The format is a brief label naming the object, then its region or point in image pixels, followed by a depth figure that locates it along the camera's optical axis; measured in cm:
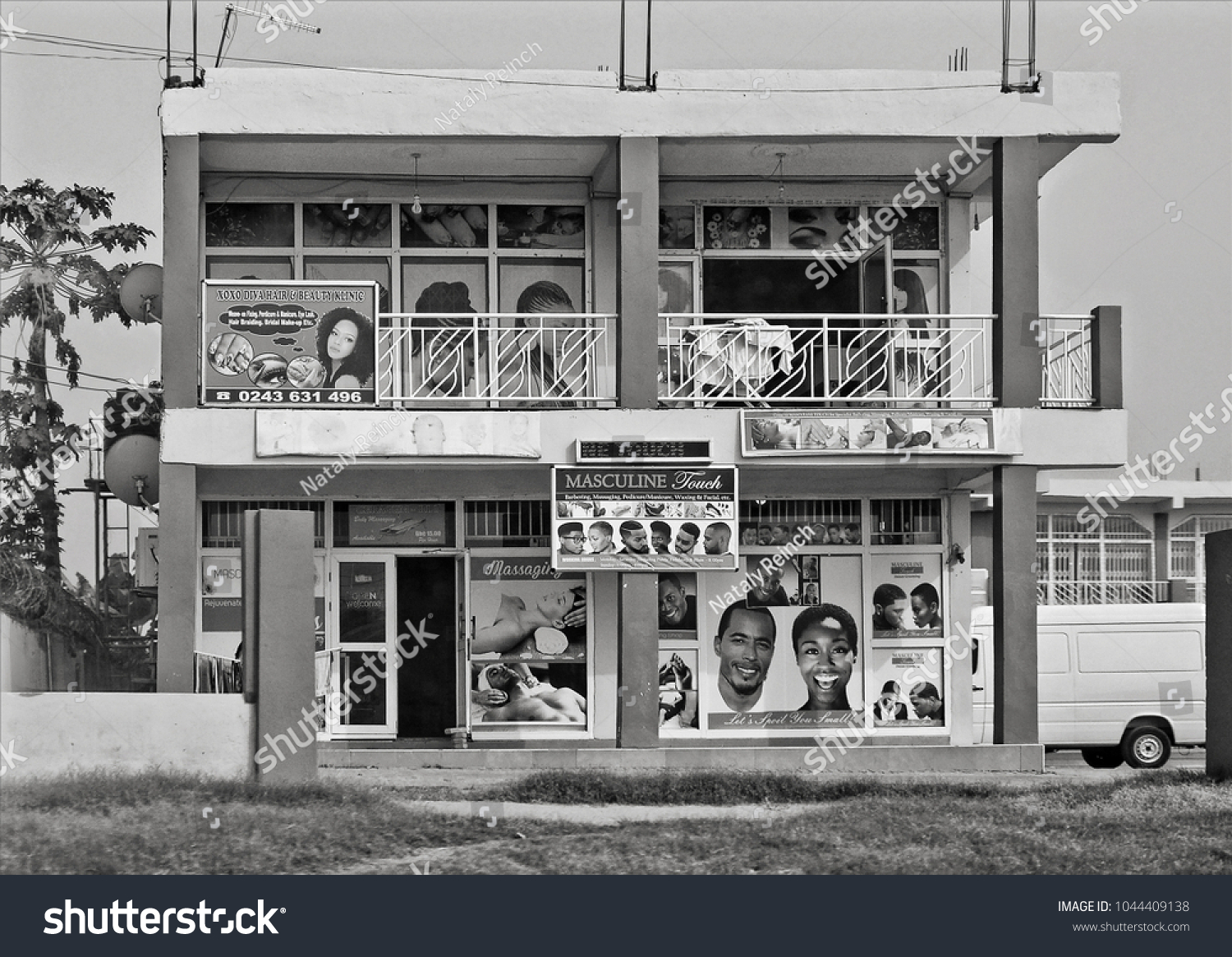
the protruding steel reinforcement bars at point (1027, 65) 1638
